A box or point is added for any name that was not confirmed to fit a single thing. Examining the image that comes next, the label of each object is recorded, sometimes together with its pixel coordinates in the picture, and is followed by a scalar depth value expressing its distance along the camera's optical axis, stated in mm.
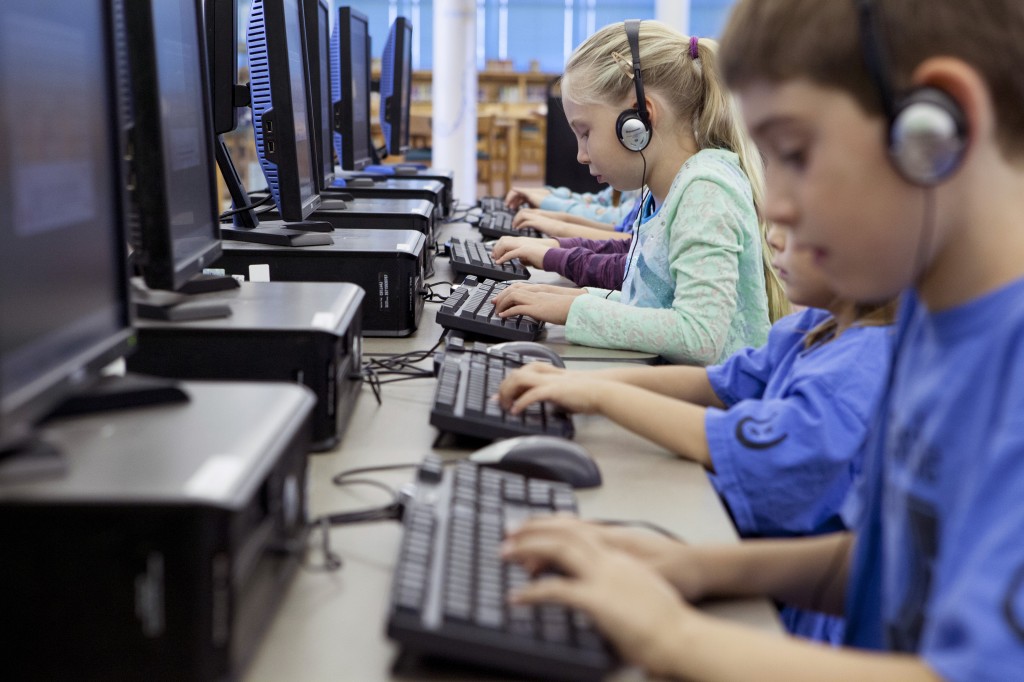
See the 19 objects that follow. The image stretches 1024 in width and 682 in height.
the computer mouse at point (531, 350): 1410
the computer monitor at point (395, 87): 3977
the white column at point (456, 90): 6469
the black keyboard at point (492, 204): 3612
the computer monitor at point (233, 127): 1767
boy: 604
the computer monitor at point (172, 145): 1106
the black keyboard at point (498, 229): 2986
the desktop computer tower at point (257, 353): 1088
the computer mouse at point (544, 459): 975
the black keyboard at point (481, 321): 1644
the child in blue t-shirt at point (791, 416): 1020
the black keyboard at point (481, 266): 2182
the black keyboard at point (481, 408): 1104
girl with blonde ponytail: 1576
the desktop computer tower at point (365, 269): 1673
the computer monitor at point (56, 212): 696
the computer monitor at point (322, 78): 2254
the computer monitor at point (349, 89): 2992
